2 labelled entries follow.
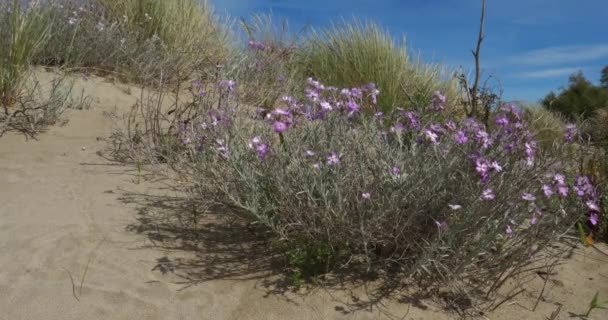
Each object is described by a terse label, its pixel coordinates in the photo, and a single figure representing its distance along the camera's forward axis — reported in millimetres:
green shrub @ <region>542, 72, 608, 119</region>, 14055
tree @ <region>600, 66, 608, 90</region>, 18609
